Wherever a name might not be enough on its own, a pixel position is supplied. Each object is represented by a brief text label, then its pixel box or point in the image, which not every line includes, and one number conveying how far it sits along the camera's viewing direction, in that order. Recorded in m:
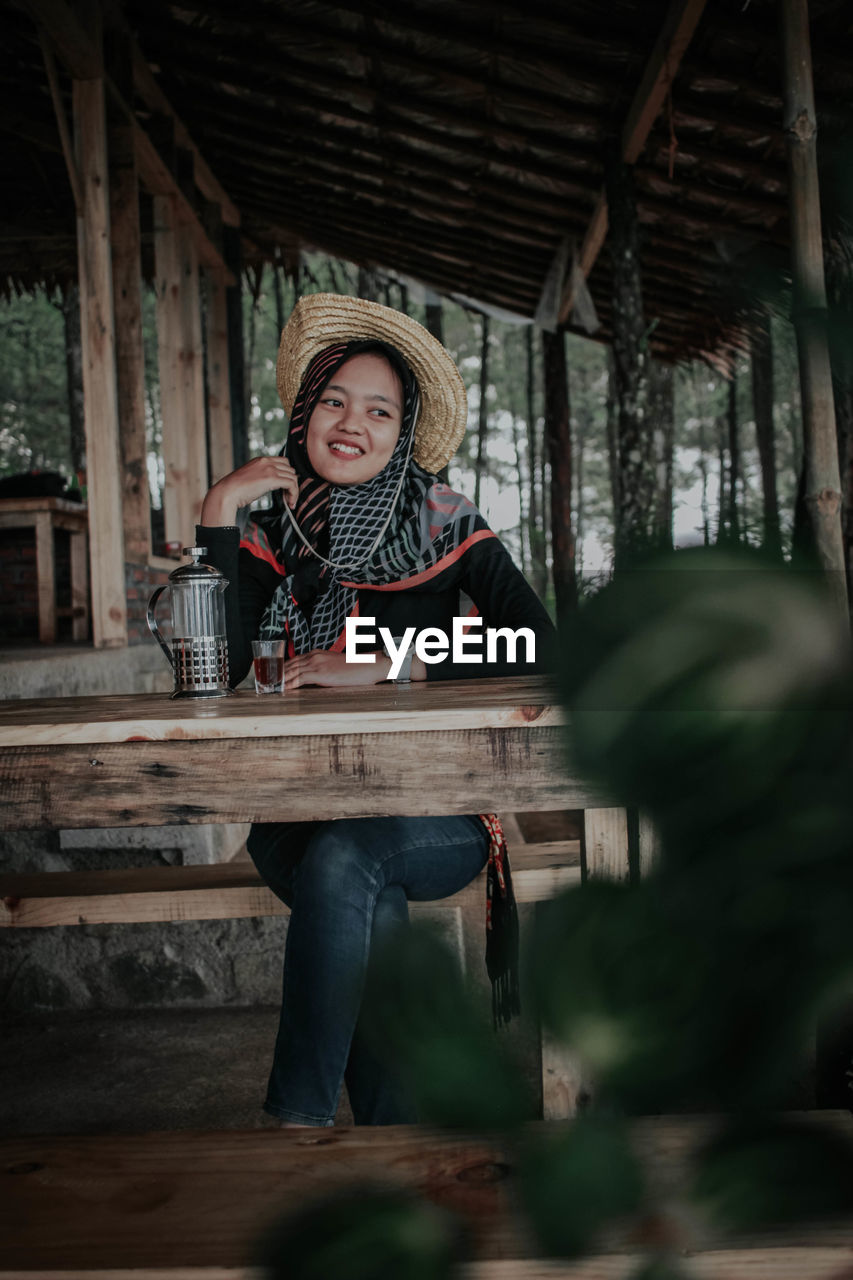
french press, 1.54
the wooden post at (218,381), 7.74
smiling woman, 1.42
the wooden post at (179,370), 6.07
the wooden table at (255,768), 1.14
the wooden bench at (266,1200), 0.23
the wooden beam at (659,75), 3.77
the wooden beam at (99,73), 4.12
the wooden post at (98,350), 4.36
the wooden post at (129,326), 5.07
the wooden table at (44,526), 5.09
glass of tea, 1.59
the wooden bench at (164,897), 1.87
